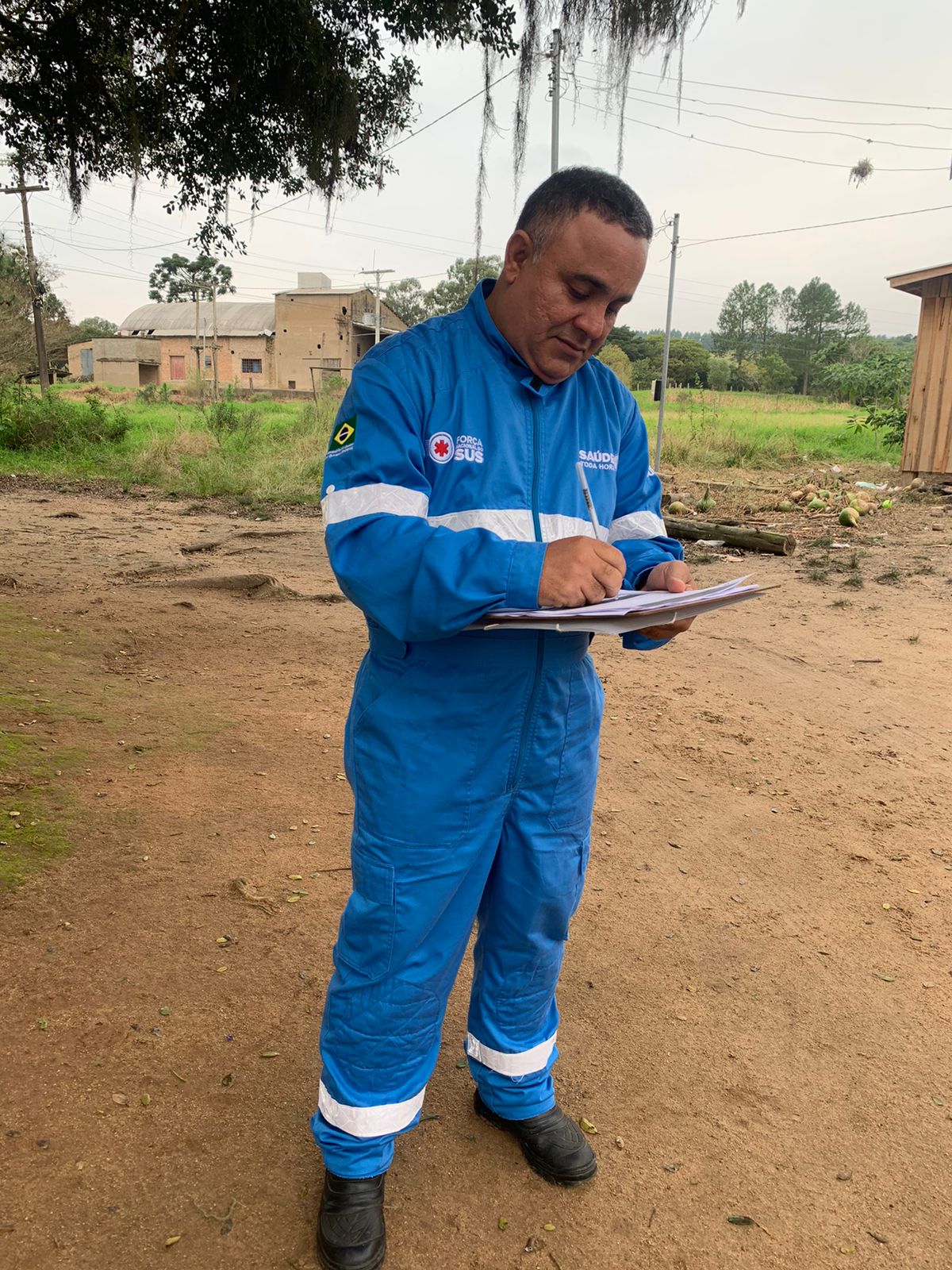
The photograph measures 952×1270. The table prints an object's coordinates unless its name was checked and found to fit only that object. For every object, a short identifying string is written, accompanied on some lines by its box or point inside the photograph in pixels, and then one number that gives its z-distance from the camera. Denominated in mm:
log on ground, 9367
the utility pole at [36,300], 20875
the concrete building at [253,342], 44906
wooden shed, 12516
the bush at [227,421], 17344
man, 1504
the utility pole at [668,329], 14031
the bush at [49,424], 16703
